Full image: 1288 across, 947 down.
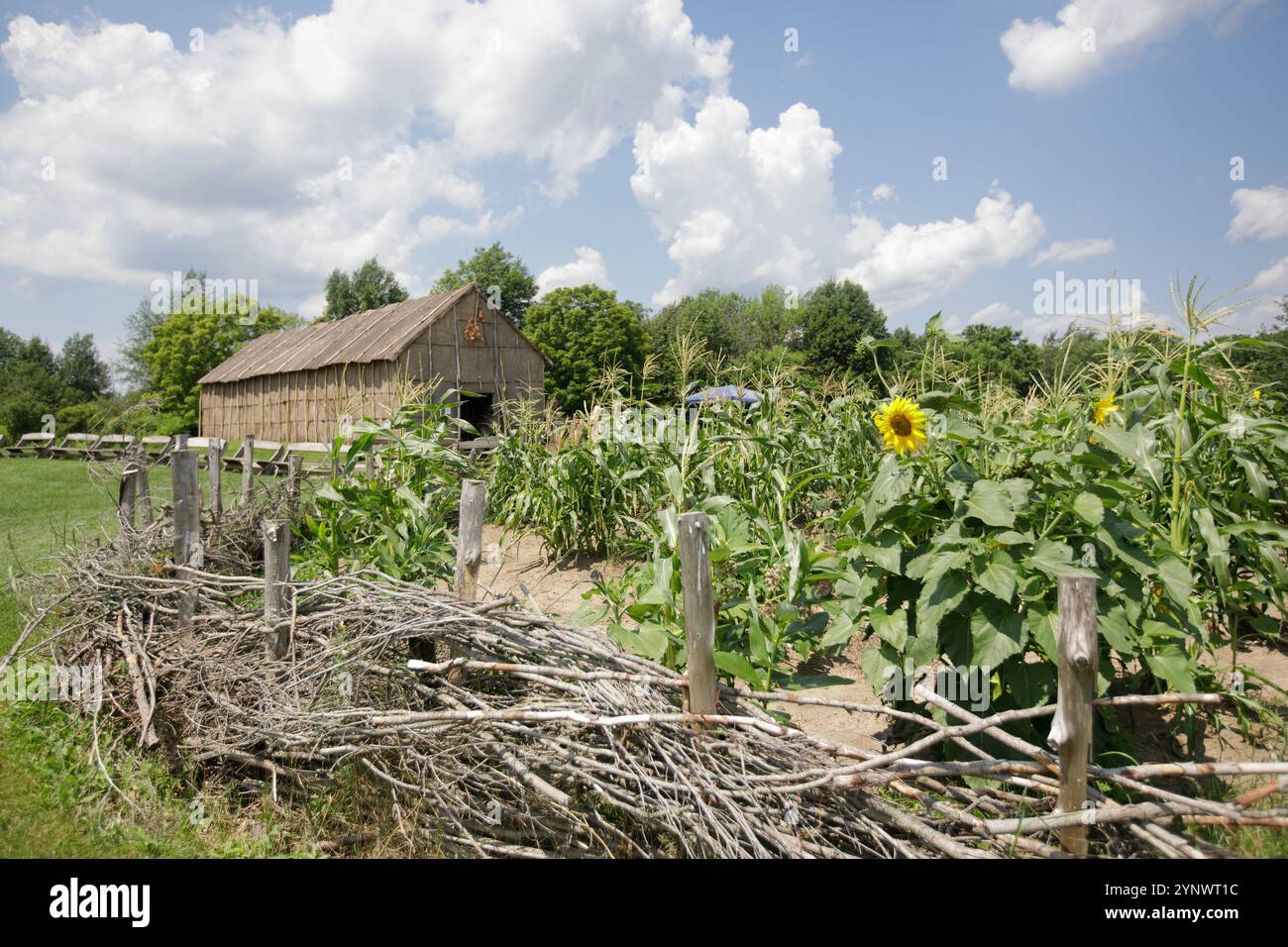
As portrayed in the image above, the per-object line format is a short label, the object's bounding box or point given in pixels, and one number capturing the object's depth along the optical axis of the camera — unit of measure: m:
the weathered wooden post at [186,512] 4.87
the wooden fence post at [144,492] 5.77
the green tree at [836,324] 47.00
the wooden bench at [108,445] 21.70
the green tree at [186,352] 43.66
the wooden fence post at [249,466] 8.34
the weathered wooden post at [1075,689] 2.44
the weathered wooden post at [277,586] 4.20
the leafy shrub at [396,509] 5.45
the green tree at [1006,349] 48.62
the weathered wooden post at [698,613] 3.08
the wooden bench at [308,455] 8.47
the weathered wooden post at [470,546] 4.02
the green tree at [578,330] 48.47
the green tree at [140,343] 62.60
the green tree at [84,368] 63.16
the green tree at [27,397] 32.06
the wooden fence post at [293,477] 7.87
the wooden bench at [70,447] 25.17
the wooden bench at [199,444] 24.53
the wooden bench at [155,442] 23.75
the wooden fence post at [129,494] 5.79
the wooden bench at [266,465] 20.05
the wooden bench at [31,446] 26.75
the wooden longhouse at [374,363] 24.70
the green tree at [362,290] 59.78
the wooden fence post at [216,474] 7.31
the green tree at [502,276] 56.22
